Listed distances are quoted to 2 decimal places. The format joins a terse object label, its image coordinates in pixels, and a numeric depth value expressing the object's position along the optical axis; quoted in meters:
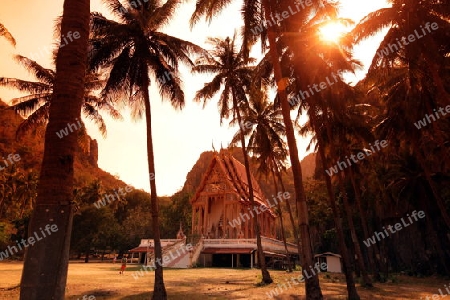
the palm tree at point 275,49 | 11.23
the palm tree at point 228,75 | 23.49
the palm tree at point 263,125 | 27.11
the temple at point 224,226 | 35.00
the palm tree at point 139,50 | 16.20
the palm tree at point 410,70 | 16.12
